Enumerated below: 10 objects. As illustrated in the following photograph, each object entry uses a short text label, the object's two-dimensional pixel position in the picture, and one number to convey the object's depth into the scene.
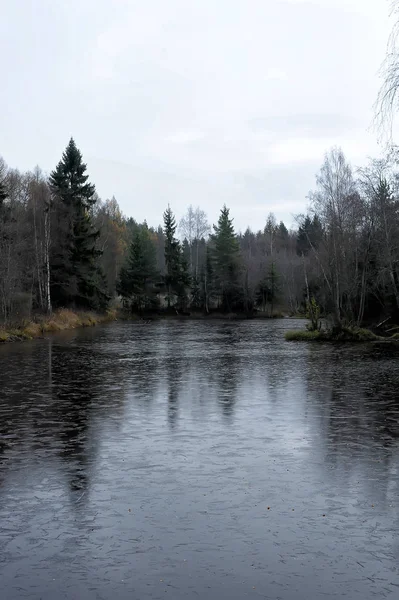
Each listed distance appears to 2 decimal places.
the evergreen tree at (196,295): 80.81
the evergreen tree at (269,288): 78.75
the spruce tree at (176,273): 78.62
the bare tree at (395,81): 10.53
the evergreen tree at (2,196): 39.42
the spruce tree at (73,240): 50.44
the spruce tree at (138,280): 76.50
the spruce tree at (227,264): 77.31
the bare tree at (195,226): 93.50
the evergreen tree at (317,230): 38.19
